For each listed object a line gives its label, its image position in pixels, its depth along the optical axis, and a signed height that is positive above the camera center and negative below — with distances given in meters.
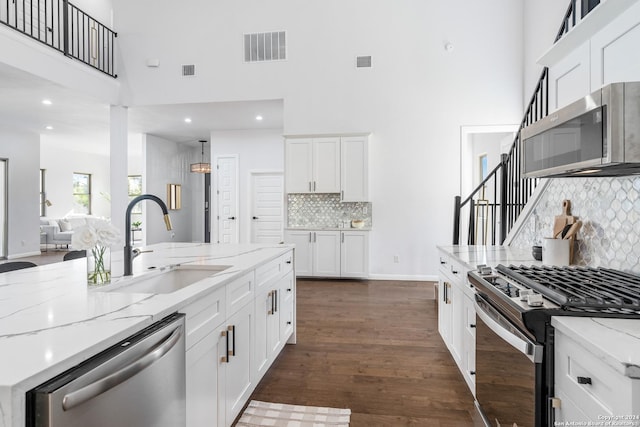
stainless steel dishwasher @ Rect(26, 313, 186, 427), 0.81 -0.46
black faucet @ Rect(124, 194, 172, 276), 1.84 -0.20
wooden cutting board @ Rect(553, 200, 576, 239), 2.35 -0.06
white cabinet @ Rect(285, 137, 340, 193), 6.00 +0.70
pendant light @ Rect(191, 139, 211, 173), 8.53 +0.92
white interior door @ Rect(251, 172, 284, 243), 8.30 +0.05
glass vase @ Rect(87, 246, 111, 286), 1.58 -0.25
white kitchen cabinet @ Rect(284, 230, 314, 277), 6.01 -0.68
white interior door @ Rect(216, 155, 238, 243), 8.39 +0.27
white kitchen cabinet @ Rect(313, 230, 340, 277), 5.95 -0.71
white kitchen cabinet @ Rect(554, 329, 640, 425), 0.87 -0.47
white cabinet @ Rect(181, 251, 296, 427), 1.49 -0.68
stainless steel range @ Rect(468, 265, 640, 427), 1.23 -0.41
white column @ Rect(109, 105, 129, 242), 6.55 +0.82
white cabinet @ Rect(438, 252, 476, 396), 2.20 -0.71
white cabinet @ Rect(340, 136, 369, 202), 5.93 +0.63
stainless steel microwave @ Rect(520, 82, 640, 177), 1.35 +0.30
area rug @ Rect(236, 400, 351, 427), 2.10 -1.19
